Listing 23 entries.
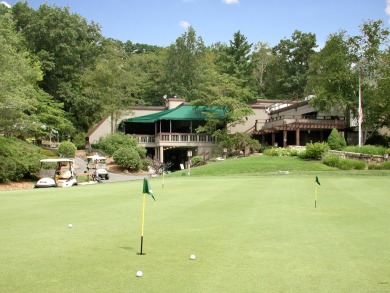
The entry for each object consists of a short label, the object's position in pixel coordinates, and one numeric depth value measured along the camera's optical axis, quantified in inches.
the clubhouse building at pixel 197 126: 1657.2
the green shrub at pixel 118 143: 1648.6
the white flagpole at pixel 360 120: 1350.4
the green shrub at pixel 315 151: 1333.7
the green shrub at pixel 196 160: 1664.6
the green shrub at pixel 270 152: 1468.3
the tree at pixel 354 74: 1513.3
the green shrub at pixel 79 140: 2047.2
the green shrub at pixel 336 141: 1423.5
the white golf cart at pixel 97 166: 1282.7
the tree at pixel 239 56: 2397.4
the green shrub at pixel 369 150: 1261.8
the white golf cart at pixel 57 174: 1034.7
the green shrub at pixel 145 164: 1599.0
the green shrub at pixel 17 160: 1131.3
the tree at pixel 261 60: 3031.0
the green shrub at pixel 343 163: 1179.8
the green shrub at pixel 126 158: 1528.1
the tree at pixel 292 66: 2792.8
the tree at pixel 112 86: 1841.8
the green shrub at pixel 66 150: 1658.5
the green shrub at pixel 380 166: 1133.6
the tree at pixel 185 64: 2379.4
